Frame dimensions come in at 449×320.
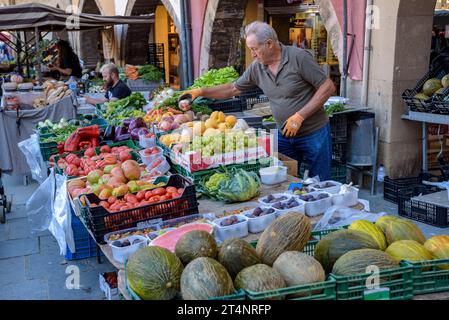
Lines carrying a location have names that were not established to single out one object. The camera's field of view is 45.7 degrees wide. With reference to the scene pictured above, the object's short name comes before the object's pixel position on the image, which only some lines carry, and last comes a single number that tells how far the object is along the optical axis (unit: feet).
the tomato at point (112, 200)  11.45
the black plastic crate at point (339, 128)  21.01
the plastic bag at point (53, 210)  14.70
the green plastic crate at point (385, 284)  6.93
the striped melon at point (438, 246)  7.81
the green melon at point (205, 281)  6.79
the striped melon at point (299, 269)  7.09
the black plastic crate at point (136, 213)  10.66
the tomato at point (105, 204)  11.24
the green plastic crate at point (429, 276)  7.23
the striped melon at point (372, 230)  8.32
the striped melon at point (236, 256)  7.64
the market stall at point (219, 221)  7.16
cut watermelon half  9.36
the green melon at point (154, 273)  7.28
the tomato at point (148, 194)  11.59
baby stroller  20.34
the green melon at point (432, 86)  19.53
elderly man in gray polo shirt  14.08
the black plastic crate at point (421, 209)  17.60
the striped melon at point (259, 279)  6.91
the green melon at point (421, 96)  19.63
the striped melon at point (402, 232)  8.43
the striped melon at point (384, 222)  8.74
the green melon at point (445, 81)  19.02
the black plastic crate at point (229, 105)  22.52
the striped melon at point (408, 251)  7.66
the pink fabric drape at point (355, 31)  22.21
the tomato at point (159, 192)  11.68
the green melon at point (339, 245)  7.87
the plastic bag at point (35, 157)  20.45
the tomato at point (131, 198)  11.42
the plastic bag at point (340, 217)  10.03
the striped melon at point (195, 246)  7.91
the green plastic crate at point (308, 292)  6.73
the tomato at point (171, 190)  11.65
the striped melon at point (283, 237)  8.09
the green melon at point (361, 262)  7.21
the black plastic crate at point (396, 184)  20.40
